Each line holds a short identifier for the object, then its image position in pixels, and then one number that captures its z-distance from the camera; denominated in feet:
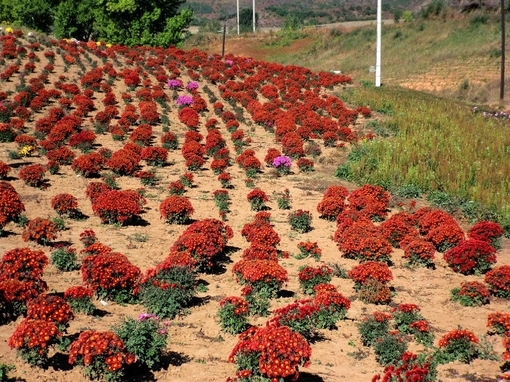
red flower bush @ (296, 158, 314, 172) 58.65
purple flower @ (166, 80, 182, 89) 93.61
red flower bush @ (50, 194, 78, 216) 41.16
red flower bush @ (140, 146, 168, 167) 57.82
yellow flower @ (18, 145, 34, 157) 55.16
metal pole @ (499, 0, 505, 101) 111.26
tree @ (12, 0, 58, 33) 176.24
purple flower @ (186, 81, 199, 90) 93.61
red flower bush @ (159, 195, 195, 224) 41.29
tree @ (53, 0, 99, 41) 173.78
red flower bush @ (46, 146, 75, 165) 53.62
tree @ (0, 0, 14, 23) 187.01
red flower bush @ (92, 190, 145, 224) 40.29
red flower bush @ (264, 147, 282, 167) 59.00
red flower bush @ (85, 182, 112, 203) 44.06
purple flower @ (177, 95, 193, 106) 85.35
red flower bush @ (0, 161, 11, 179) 47.43
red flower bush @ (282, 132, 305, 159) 62.64
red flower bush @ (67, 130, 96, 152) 59.82
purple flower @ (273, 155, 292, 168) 57.87
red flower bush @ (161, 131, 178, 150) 64.95
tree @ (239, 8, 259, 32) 350.82
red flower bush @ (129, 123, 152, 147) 64.08
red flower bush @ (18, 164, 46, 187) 47.09
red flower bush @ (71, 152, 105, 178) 51.67
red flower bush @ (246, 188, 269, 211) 46.01
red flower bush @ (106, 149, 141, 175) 53.11
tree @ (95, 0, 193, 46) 160.15
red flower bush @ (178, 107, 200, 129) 73.19
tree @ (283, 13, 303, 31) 241.12
